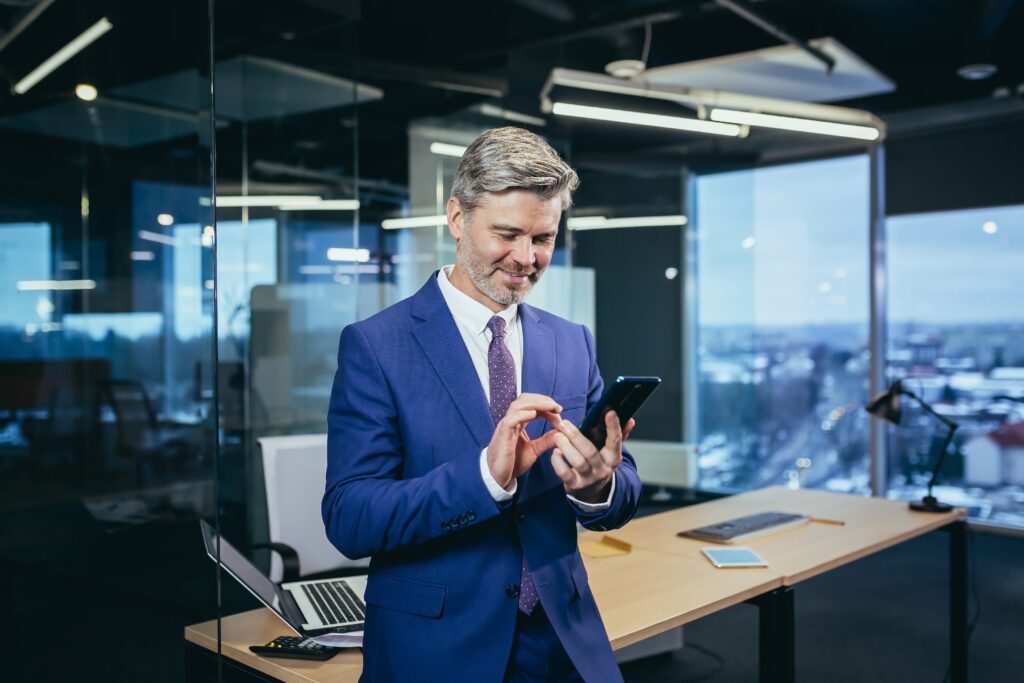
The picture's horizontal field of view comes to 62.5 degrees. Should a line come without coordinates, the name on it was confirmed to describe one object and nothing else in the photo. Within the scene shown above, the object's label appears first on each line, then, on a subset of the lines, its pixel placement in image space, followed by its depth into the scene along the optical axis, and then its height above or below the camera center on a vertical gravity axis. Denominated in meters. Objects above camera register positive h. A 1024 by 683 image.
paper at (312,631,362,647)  1.82 -0.69
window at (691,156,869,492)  7.66 -0.08
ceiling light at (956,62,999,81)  5.94 +1.81
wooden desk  1.96 -0.76
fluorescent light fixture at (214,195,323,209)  5.12 +0.76
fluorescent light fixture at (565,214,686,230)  7.11 +0.88
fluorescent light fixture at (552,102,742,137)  4.39 +1.12
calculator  1.79 -0.70
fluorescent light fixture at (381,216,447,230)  5.34 +0.64
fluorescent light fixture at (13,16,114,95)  2.79 +0.93
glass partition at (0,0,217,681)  3.00 -0.08
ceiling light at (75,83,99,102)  4.03 +1.15
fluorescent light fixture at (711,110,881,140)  4.68 +1.14
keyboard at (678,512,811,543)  2.96 -0.75
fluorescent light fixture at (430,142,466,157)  5.39 +1.12
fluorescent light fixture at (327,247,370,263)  5.20 +0.43
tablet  2.59 -0.74
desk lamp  3.88 -0.38
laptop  1.83 -0.70
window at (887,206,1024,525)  6.93 -0.22
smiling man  1.35 -0.25
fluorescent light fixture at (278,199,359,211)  5.22 +0.73
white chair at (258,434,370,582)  3.06 -0.68
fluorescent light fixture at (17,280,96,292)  3.09 +0.17
